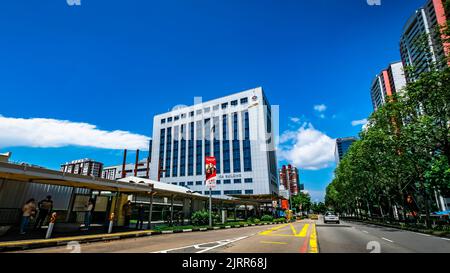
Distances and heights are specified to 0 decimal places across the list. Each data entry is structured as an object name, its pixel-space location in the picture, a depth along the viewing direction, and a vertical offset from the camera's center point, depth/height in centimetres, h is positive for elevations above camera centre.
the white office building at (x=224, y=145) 7138 +1937
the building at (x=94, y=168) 14100 +2146
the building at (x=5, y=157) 1560 +298
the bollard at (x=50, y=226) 1062 -93
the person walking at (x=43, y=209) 1310 -22
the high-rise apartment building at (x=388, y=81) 8712 +4726
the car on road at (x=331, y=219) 3322 -144
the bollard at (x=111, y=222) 1369 -91
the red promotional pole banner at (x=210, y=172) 2061 +288
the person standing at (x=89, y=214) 1442 -51
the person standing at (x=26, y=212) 1123 -34
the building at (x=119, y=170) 10164 +1512
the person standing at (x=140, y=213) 1754 -50
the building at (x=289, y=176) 17600 +2242
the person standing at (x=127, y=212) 1875 -47
